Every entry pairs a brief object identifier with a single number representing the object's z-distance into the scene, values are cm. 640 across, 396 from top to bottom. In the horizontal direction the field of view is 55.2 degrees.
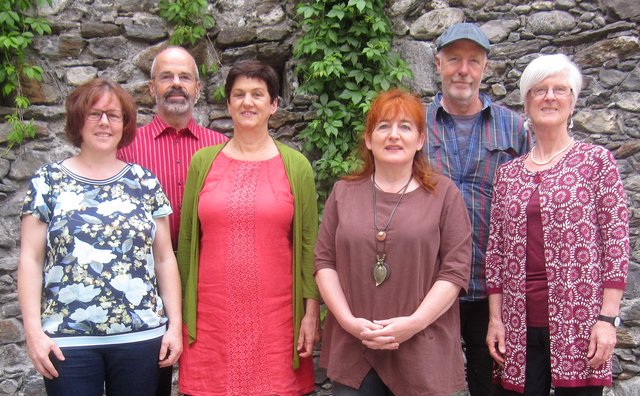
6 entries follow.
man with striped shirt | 257
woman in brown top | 196
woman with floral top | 200
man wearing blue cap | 241
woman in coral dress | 221
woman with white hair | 199
